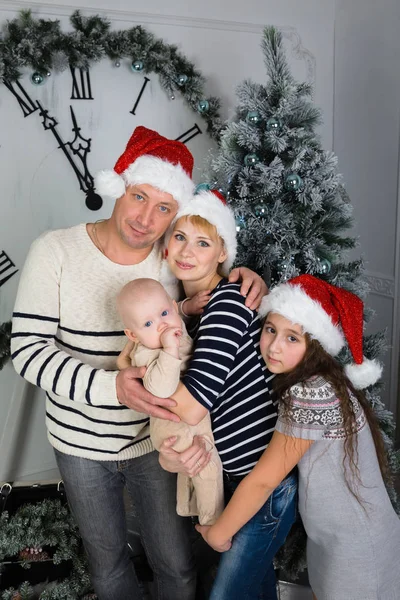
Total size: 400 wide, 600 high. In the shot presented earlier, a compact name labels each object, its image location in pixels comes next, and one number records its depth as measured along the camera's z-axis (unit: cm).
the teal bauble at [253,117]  175
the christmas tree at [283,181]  174
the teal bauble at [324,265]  175
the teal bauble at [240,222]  178
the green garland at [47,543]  204
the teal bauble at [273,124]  173
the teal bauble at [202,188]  159
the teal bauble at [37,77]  241
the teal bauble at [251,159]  176
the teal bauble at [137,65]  249
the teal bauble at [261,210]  175
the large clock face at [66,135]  255
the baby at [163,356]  131
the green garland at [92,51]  233
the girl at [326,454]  133
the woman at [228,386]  132
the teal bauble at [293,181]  171
